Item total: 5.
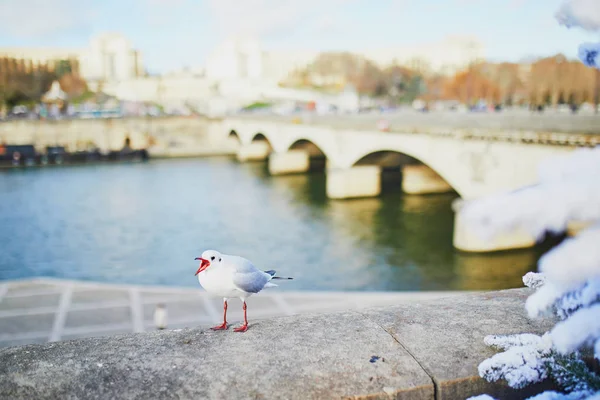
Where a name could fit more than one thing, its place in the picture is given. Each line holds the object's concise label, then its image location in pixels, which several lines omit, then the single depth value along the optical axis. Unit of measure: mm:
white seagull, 3061
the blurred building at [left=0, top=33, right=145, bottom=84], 148875
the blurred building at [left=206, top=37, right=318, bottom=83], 148750
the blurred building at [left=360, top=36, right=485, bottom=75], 159000
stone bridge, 18750
